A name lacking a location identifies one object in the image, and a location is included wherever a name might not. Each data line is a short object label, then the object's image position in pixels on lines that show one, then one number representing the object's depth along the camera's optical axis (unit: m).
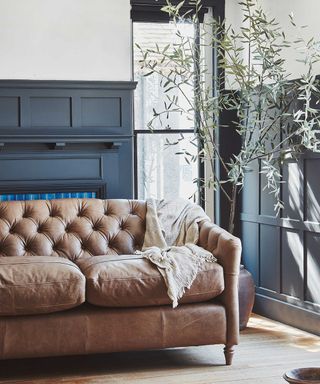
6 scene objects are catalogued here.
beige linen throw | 4.23
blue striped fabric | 5.47
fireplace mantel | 5.46
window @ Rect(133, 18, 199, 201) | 5.91
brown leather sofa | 4.07
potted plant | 5.04
